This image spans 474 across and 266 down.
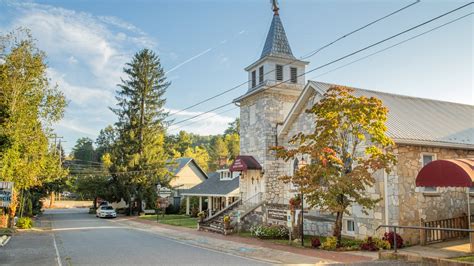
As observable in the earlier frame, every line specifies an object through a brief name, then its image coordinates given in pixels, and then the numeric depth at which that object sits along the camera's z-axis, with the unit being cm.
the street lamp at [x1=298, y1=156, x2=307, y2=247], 1615
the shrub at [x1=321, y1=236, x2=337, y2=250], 1473
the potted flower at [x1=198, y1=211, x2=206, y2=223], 2497
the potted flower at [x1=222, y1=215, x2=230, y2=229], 2173
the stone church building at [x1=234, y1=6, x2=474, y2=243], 1561
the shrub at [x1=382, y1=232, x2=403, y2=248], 1445
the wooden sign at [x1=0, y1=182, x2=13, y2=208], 1720
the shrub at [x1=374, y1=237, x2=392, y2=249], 1422
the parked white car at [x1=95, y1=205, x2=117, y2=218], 3972
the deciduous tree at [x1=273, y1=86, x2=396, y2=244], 1438
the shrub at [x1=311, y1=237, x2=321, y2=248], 1549
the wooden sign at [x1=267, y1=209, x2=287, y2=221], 1966
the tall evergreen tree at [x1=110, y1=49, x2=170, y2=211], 4178
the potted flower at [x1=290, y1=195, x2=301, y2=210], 1798
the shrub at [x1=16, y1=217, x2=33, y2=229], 2598
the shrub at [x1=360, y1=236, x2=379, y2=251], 1412
